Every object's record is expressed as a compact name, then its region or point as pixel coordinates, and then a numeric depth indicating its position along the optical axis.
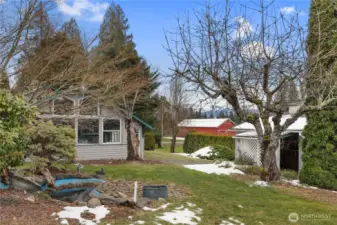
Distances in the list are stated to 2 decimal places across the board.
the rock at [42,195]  6.32
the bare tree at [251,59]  8.59
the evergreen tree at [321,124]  8.91
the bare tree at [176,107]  29.06
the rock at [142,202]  5.79
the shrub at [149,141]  28.46
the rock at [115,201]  5.73
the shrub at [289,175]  11.17
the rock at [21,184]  6.66
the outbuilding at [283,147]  14.33
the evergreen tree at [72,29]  9.23
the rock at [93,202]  5.61
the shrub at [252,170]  11.28
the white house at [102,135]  15.53
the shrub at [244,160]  15.18
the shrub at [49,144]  9.23
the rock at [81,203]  5.77
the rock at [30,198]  5.84
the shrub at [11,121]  4.90
